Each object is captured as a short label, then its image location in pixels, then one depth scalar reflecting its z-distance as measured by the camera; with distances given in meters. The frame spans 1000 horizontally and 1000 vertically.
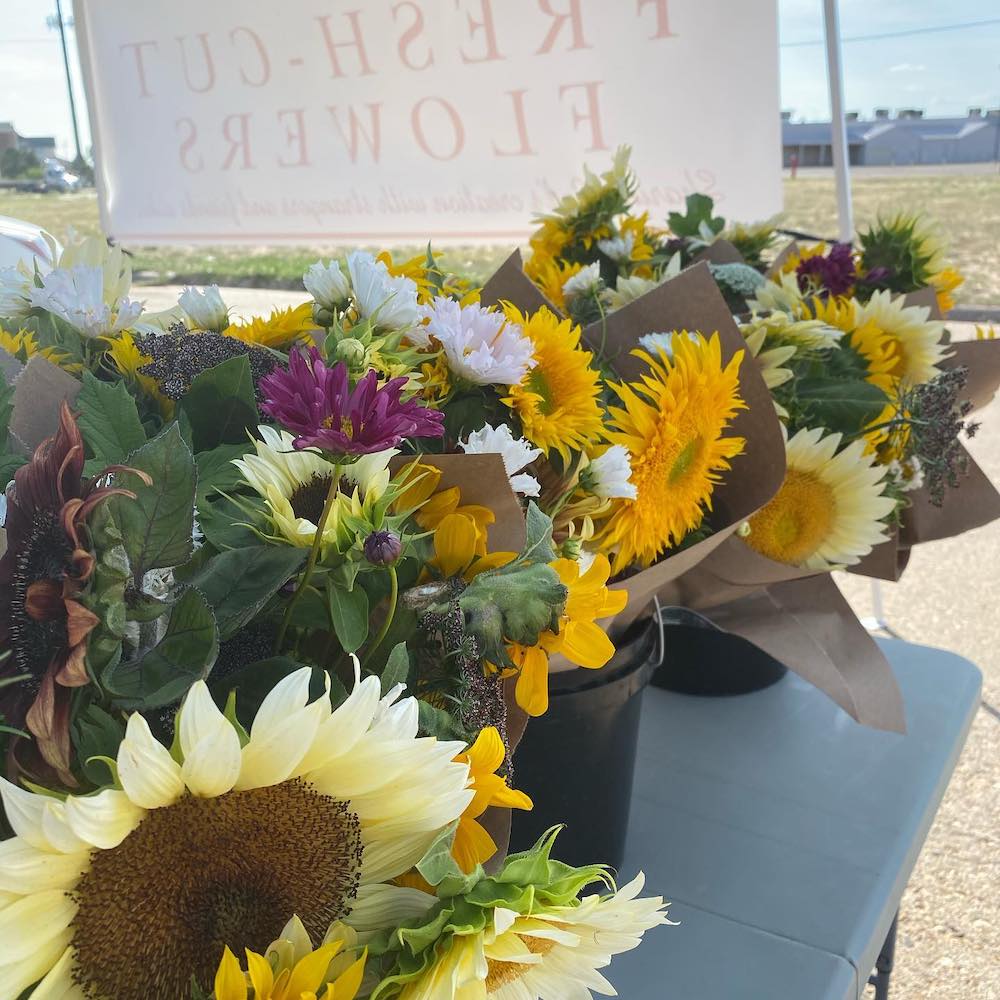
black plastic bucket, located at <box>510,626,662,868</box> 0.60
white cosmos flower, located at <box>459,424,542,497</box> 0.42
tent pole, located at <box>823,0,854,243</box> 1.49
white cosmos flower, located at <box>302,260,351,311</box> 0.51
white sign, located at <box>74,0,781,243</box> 1.63
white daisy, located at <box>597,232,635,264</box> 0.88
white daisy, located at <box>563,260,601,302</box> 0.77
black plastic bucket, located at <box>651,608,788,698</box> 0.90
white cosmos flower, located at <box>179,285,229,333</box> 0.55
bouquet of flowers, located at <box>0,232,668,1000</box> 0.27
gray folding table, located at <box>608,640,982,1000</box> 0.61
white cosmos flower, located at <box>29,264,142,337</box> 0.50
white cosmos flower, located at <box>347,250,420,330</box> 0.47
